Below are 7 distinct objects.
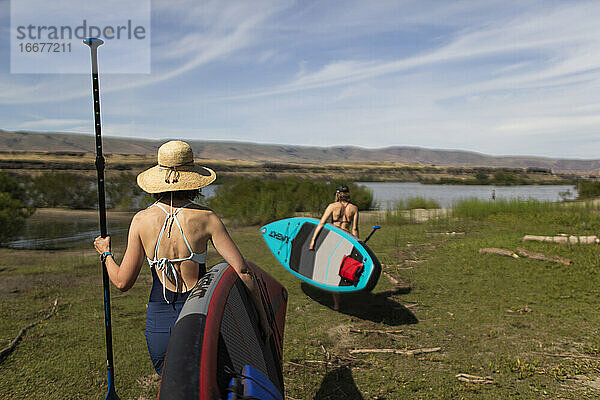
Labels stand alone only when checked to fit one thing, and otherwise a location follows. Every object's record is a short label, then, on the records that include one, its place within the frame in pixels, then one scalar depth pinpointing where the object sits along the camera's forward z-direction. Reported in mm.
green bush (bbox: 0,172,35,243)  11633
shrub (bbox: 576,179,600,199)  26636
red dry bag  6199
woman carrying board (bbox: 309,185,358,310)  6906
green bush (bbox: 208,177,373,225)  17625
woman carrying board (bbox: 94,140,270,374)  2510
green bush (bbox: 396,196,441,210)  20250
